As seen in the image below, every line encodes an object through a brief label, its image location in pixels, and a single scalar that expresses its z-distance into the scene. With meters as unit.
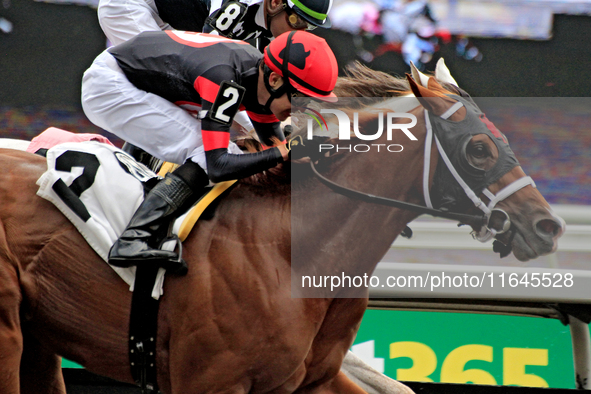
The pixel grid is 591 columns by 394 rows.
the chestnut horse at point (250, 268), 15.79
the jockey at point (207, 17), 16.43
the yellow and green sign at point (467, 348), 17.01
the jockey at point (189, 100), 15.83
